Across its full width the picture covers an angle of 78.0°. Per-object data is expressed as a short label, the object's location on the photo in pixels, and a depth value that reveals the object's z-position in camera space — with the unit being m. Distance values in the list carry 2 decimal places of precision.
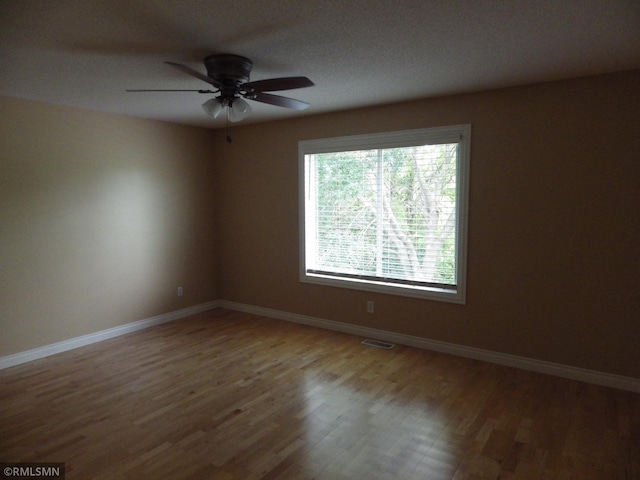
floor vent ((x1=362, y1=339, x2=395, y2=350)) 4.06
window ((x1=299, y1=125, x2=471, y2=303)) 3.79
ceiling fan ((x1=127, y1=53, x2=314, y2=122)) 2.54
